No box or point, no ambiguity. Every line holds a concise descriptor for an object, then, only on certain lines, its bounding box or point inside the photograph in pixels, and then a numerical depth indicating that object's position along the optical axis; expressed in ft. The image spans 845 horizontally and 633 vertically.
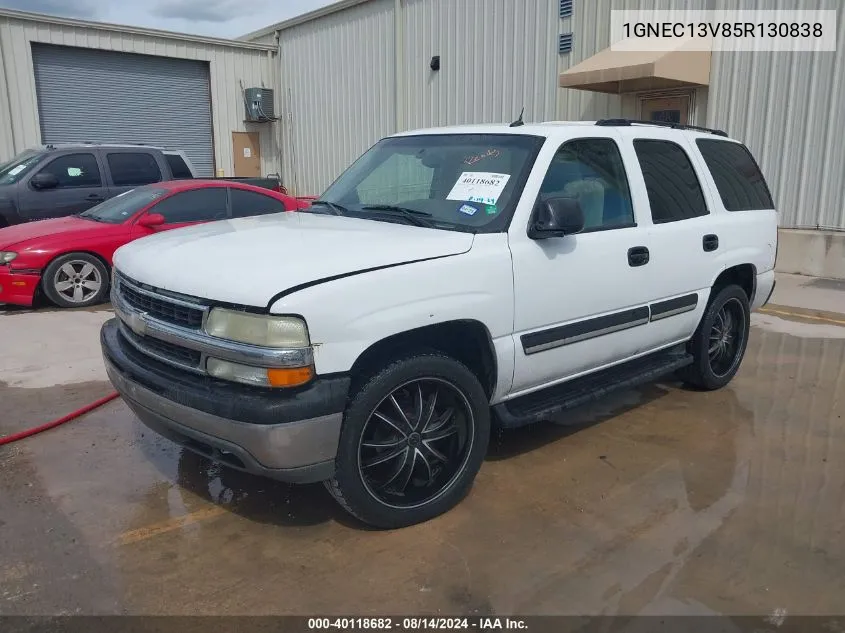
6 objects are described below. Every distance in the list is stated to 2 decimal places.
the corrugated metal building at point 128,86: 53.31
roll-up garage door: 55.72
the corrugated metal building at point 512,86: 33.35
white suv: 9.43
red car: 25.55
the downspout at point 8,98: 51.90
